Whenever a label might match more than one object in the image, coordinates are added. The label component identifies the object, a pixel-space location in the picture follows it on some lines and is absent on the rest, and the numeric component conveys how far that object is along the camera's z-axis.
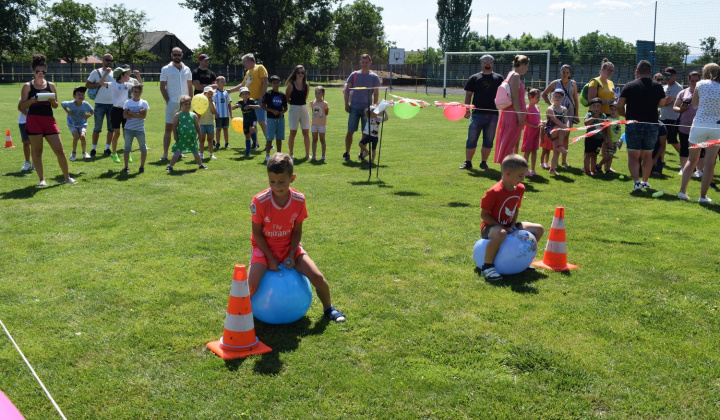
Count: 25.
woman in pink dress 11.09
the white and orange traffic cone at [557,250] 6.41
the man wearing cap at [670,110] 12.76
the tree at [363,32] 110.27
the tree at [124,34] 83.56
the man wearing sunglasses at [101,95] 13.48
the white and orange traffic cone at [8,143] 15.38
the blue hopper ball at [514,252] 6.01
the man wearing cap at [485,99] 12.16
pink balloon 11.45
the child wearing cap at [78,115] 13.32
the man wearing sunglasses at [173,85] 13.04
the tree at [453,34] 43.05
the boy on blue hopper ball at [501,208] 6.03
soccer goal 41.78
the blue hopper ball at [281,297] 4.73
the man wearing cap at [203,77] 14.48
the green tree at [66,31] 75.94
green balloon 10.99
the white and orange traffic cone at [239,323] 4.39
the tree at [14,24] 63.19
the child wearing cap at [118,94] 13.35
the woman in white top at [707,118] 9.30
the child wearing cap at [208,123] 13.88
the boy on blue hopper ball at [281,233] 4.77
